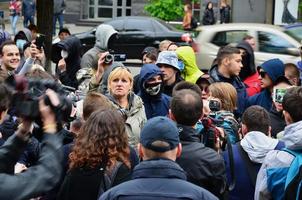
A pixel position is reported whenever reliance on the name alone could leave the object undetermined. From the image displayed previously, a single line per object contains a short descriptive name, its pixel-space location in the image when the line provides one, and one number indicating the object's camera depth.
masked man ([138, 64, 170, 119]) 8.48
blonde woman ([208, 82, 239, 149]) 7.19
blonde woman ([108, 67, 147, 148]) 7.70
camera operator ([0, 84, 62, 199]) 3.80
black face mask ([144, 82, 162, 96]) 8.53
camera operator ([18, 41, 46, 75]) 11.31
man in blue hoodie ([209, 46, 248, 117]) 9.96
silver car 18.94
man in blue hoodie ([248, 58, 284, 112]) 9.28
